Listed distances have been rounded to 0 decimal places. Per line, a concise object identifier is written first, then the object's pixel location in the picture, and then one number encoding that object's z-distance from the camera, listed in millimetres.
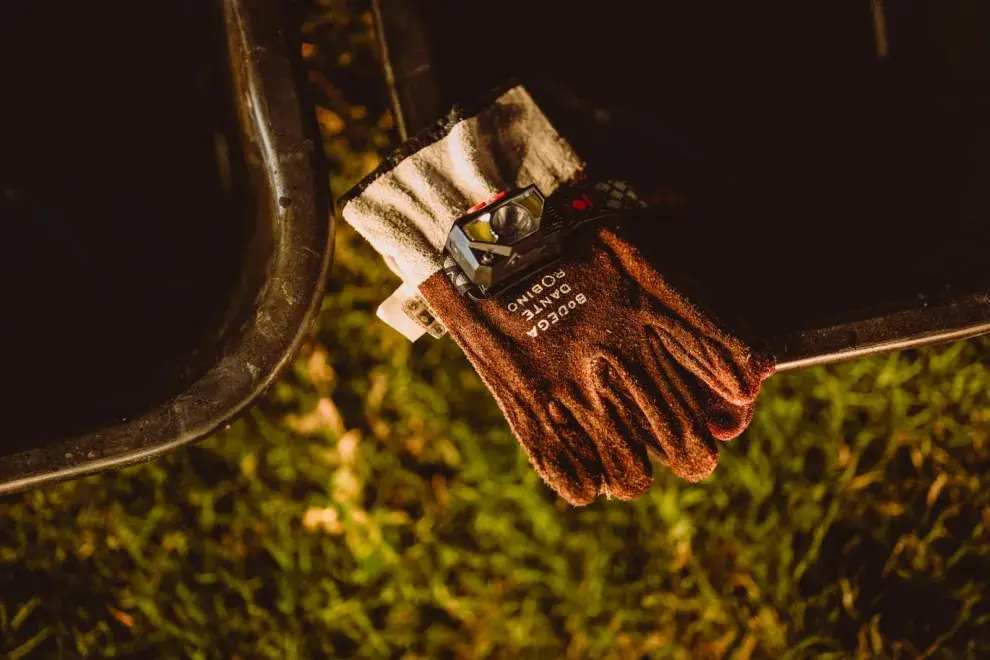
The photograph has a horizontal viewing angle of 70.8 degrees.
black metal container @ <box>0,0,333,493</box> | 1236
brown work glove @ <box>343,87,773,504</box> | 1032
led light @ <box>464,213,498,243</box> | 959
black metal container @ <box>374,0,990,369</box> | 1319
